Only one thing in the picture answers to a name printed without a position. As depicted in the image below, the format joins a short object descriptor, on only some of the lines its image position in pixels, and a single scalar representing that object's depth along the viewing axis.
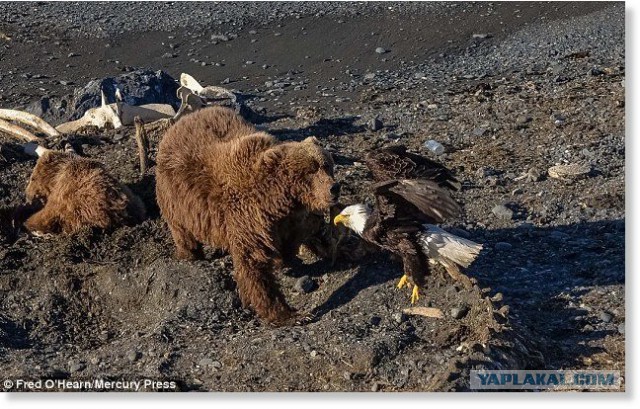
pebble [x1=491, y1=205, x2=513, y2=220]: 9.93
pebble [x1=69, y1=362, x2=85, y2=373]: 7.83
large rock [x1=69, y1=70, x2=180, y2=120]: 12.80
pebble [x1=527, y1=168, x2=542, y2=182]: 10.61
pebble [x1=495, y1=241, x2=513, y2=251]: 9.39
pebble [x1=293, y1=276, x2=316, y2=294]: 8.81
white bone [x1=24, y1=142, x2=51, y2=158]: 11.16
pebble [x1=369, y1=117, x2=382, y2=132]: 12.28
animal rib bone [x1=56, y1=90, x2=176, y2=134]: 12.08
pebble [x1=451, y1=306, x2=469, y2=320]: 7.90
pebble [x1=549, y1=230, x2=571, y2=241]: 9.53
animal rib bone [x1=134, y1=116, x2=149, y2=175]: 10.49
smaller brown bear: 9.77
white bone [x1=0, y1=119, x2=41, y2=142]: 11.92
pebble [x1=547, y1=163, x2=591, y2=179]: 10.58
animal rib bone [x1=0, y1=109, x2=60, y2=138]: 12.10
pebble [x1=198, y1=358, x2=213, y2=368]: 7.68
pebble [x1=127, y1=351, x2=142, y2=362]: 7.84
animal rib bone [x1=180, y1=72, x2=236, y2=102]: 13.06
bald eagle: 8.12
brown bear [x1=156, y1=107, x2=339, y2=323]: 7.92
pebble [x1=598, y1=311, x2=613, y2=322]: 8.10
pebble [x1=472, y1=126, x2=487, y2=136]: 11.94
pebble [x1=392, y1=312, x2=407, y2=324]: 7.97
